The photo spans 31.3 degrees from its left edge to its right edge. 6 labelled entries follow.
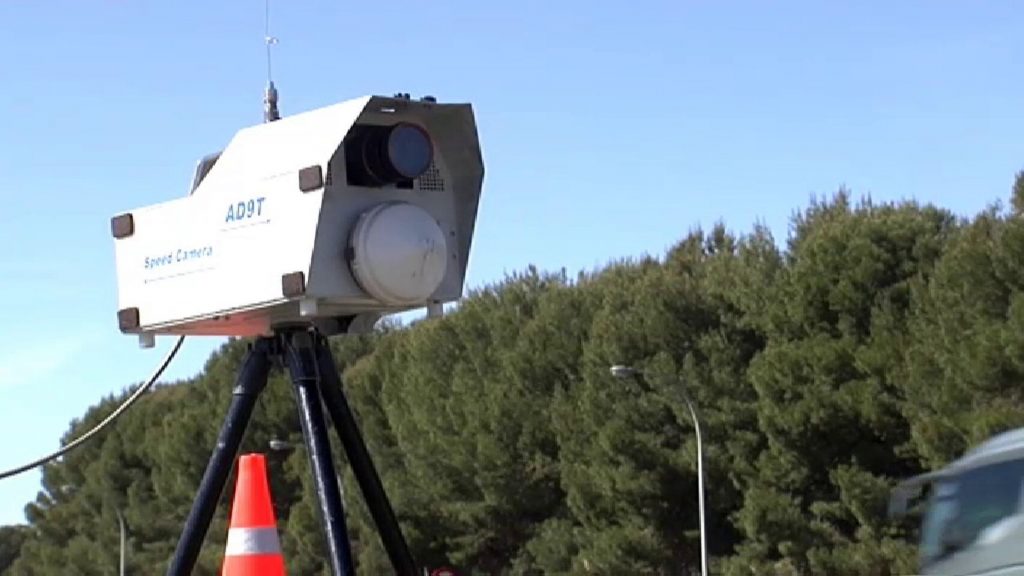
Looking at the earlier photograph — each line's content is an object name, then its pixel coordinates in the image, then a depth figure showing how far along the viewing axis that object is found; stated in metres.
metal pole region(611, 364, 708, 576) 34.19
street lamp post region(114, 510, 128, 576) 61.87
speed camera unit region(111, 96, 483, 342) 10.03
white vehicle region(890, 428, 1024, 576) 11.82
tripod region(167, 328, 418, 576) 10.49
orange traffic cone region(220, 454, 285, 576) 10.52
